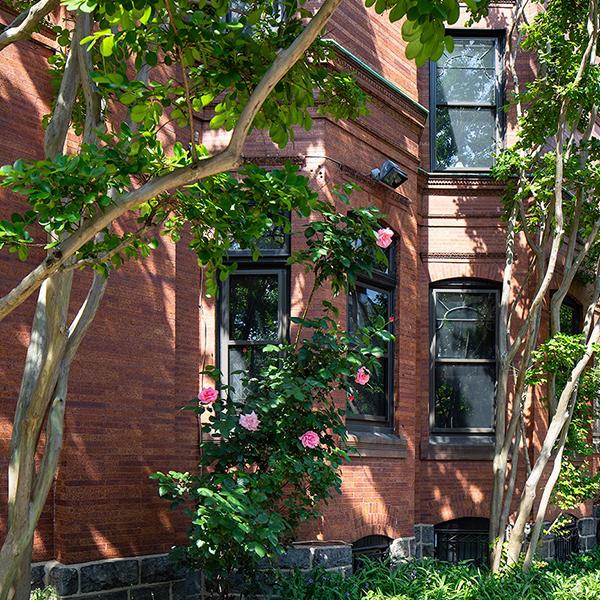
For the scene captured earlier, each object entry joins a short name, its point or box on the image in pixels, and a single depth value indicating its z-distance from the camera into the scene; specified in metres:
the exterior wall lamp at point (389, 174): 11.06
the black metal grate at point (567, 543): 14.00
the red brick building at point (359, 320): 8.32
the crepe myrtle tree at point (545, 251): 11.26
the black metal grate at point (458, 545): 12.77
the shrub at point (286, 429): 8.07
